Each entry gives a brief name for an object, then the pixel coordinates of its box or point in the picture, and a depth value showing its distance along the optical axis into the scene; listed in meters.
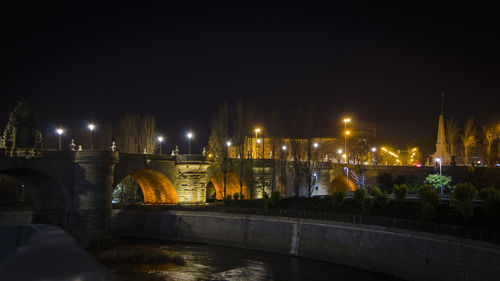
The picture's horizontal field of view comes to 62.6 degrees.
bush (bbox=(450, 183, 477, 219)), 26.00
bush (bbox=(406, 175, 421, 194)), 58.56
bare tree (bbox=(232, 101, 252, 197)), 55.12
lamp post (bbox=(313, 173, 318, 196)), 62.99
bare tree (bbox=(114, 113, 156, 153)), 64.56
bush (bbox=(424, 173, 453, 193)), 57.06
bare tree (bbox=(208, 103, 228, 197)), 53.41
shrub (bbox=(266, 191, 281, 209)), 39.91
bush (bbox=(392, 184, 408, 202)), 34.09
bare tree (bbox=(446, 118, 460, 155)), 76.82
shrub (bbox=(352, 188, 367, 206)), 34.25
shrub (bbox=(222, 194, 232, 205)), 45.56
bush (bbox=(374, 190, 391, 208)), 32.75
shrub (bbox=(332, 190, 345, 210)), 35.72
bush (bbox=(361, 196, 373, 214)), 32.59
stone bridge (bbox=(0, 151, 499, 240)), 37.88
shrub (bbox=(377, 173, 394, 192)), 64.78
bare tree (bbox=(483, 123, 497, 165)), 70.38
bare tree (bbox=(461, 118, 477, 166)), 74.12
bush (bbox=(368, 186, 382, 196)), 33.22
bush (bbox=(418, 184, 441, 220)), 27.52
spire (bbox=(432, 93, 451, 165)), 67.38
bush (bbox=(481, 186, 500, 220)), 24.77
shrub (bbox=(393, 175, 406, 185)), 66.50
